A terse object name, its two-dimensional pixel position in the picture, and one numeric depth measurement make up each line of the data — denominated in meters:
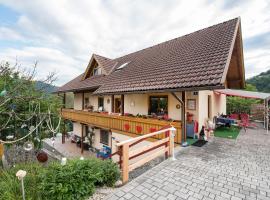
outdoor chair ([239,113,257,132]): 10.76
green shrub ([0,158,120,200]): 3.12
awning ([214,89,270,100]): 11.09
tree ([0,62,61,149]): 4.88
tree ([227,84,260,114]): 16.44
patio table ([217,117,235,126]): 10.90
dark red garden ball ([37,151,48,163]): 4.84
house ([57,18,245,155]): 6.95
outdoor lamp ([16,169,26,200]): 2.93
